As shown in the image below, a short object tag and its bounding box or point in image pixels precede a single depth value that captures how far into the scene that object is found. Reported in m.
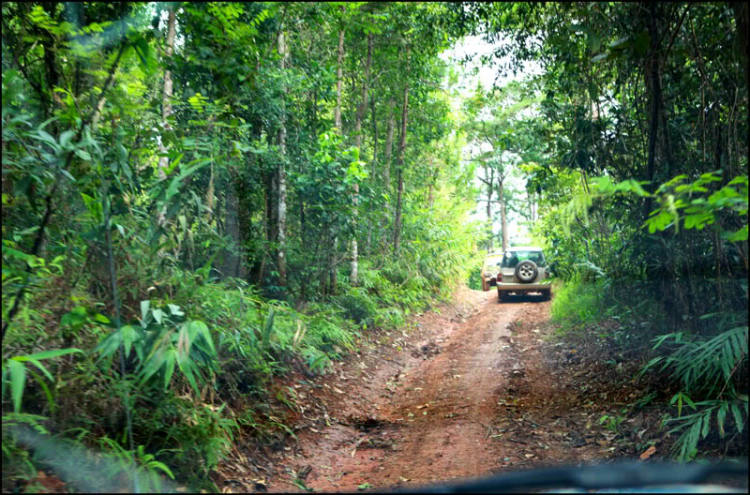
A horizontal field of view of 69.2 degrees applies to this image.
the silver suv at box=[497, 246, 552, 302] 17.23
